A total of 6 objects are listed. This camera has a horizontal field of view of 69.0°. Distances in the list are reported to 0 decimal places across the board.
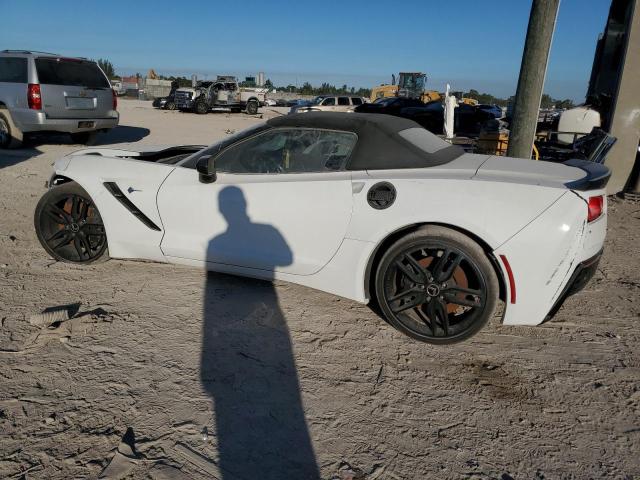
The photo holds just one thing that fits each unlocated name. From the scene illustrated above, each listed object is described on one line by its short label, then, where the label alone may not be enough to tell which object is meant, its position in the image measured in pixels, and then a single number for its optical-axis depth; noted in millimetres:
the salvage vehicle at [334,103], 25094
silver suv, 9344
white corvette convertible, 2758
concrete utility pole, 4973
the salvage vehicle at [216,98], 30359
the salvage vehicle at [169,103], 33438
